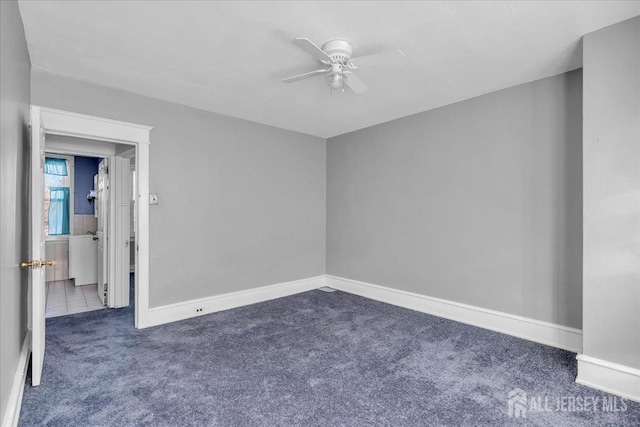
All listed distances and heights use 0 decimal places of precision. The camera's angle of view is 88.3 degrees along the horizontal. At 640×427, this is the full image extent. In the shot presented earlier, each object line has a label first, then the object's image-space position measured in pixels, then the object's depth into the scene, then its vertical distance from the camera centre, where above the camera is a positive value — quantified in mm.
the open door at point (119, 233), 4312 -275
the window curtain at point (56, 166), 6090 +855
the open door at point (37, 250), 2287 -267
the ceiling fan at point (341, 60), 2316 +1116
